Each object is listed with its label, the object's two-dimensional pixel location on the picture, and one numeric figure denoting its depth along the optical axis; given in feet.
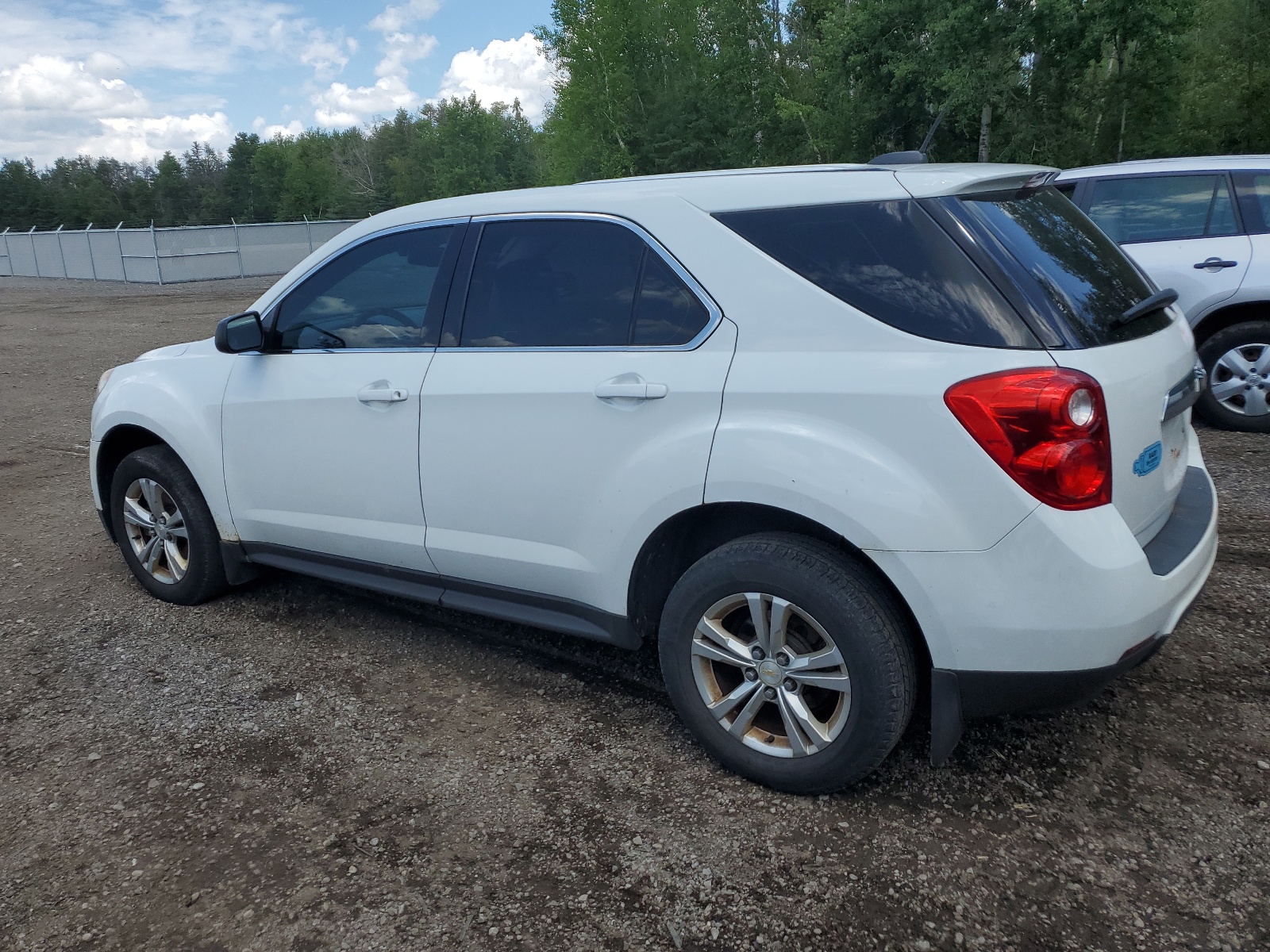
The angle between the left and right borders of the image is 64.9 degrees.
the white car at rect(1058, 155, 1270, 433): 21.76
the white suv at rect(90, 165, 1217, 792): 8.17
